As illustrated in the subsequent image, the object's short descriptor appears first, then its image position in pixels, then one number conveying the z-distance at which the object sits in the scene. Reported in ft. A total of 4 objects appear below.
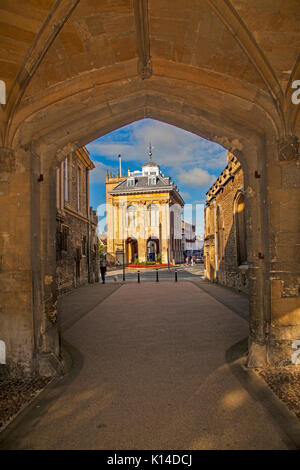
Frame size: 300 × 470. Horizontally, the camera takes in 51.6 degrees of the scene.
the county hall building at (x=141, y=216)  144.46
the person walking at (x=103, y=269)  64.19
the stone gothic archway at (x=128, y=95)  13.28
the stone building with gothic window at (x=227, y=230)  40.75
